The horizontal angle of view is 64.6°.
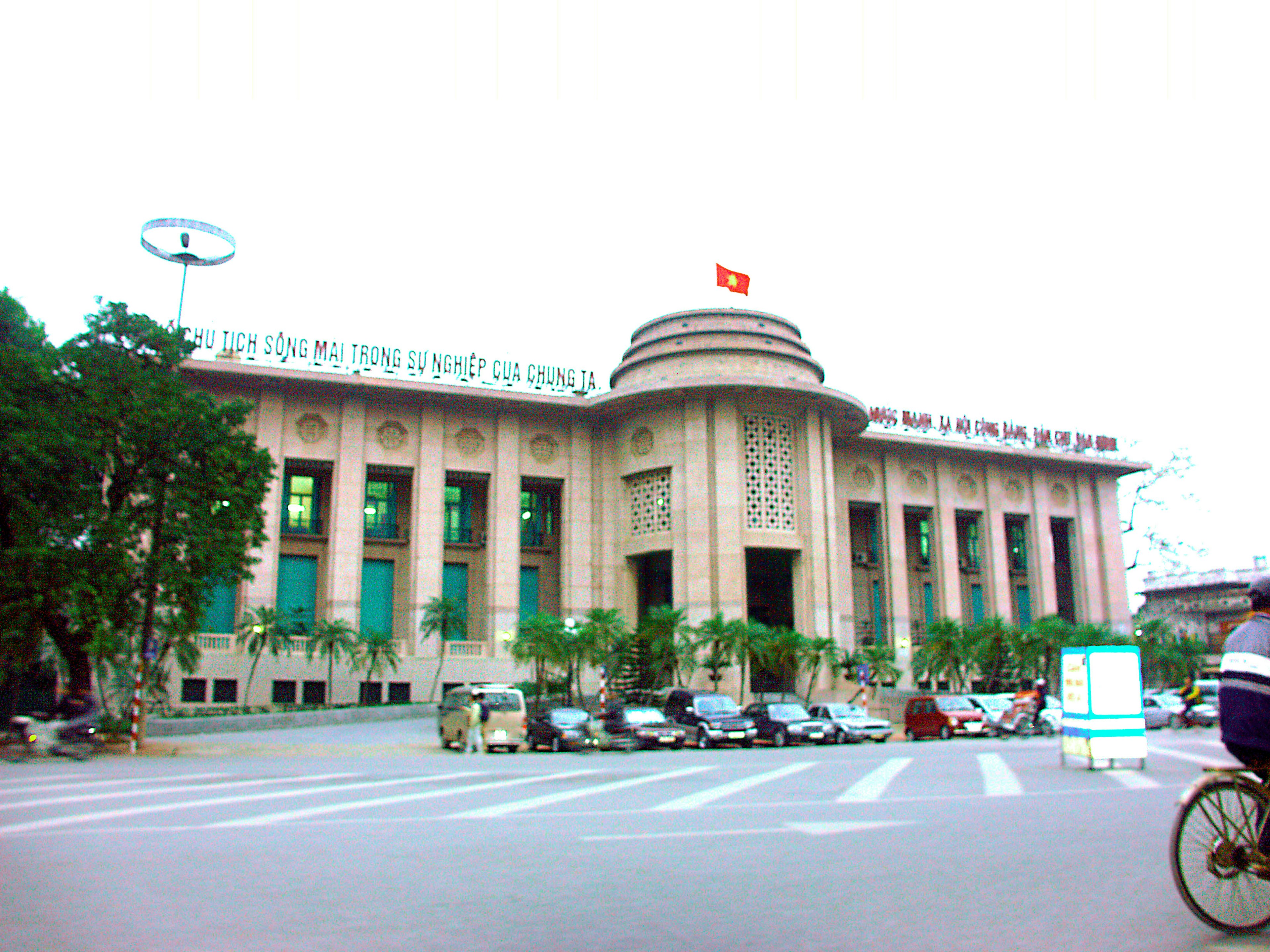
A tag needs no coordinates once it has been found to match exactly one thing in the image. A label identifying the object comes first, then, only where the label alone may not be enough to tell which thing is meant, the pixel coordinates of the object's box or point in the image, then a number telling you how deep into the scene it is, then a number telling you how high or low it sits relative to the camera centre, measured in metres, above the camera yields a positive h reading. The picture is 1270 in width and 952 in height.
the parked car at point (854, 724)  29.69 -1.83
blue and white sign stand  15.84 -0.70
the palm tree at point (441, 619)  49.94 +2.16
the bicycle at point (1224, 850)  5.18 -0.96
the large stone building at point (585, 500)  49.91 +8.61
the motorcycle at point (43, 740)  21.19 -1.63
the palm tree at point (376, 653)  47.88 +0.45
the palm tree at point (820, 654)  46.78 +0.37
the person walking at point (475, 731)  24.98 -1.69
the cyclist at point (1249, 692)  5.12 -0.15
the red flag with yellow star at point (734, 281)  51.53 +19.43
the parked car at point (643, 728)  25.66 -1.67
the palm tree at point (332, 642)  46.72 +0.95
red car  30.08 -1.64
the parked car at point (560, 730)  25.52 -1.69
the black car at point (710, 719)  28.42 -1.61
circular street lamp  38.94 +17.35
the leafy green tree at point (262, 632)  46.00 +1.41
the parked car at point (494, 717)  25.98 -1.42
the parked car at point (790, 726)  28.78 -1.81
